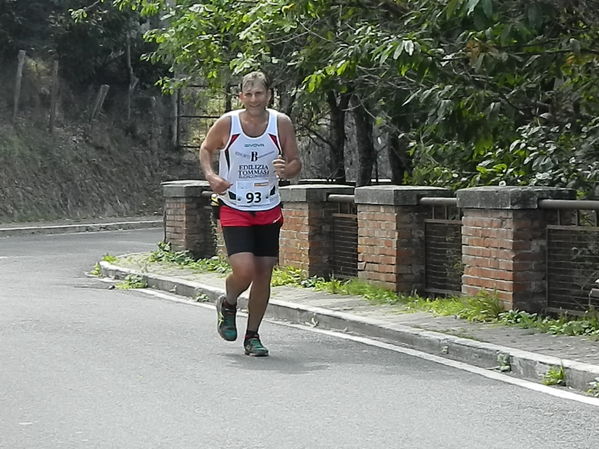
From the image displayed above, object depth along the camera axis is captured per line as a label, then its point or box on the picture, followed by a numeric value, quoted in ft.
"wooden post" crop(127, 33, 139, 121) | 117.17
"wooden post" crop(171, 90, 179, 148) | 120.37
